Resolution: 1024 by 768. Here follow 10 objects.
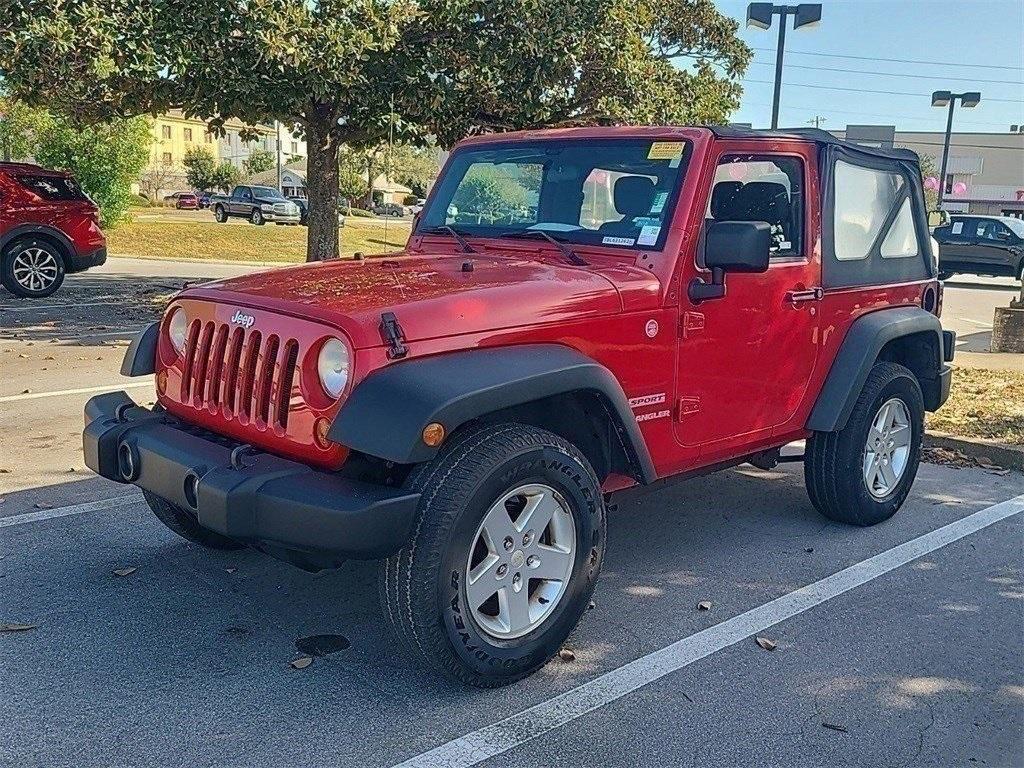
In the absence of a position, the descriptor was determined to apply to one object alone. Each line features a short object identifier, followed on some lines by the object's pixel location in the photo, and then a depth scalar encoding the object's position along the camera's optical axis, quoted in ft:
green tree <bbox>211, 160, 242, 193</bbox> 245.65
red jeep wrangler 10.21
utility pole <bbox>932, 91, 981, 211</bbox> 94.38
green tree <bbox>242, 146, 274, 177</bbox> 283.79
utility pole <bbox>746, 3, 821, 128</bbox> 50.01
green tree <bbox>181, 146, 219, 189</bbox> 248.52
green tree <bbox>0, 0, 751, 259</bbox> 32.58
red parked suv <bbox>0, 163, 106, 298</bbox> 44.21
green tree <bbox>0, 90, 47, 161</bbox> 89.97
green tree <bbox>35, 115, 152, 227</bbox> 80.94
